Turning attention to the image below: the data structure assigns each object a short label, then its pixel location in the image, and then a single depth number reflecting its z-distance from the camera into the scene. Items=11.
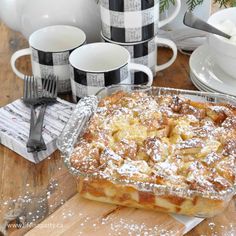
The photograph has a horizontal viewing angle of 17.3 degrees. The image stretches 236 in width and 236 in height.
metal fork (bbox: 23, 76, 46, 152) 1.13
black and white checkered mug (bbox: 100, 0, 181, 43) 1.15
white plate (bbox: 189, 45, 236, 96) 1.17
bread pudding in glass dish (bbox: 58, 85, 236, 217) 0.95
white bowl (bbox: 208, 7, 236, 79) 1.14
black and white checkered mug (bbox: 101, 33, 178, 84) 1.19
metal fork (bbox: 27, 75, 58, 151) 1.07
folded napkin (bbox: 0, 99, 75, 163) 1.08
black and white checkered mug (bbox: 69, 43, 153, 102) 1.12
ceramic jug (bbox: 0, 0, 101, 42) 1.24
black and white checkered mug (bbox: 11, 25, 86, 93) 1.17
